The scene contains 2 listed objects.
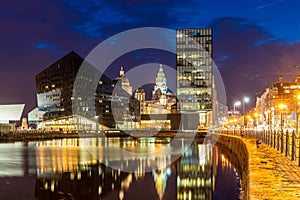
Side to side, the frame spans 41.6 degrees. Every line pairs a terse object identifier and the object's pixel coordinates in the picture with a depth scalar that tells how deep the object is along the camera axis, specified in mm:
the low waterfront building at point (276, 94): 144575
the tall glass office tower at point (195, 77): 143375
